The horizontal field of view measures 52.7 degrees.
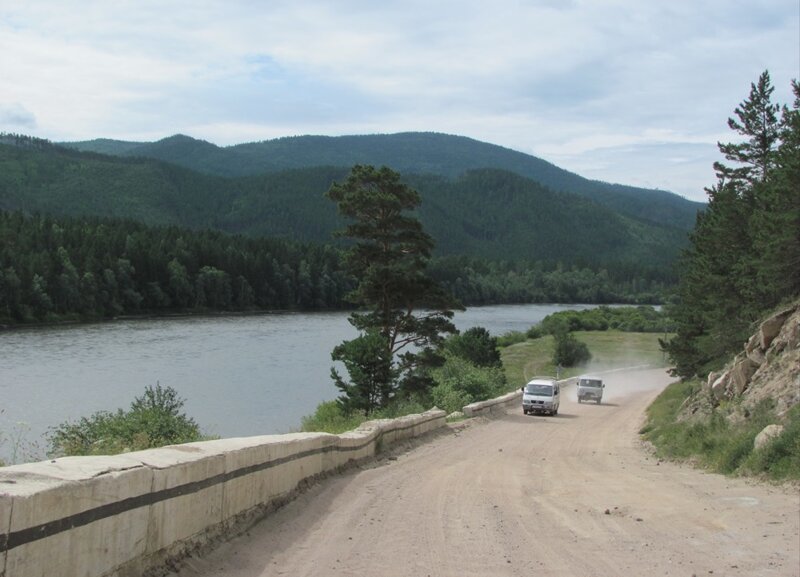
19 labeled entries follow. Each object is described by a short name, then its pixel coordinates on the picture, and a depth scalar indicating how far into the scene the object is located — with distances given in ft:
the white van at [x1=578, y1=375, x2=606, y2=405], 165.99
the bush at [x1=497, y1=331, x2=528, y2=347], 309.83
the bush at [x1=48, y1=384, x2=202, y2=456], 51.57
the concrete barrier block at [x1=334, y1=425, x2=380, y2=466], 43.91
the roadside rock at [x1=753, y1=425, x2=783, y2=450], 45.62
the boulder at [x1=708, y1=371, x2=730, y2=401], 73.41
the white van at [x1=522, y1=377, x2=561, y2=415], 123.13
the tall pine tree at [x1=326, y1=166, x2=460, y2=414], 134.82
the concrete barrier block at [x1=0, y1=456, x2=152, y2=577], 15.29
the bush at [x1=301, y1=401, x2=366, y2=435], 77.77
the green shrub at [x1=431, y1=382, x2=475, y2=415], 129.90
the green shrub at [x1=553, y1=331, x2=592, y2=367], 282.77
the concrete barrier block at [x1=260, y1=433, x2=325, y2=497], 30.96
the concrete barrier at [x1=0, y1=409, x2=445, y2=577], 15.57
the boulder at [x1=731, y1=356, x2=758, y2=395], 68.94
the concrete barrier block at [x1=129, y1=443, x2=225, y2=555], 20.43
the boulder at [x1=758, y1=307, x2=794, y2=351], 70.33
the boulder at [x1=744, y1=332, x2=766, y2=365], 69.58
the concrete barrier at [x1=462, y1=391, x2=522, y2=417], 105.03
